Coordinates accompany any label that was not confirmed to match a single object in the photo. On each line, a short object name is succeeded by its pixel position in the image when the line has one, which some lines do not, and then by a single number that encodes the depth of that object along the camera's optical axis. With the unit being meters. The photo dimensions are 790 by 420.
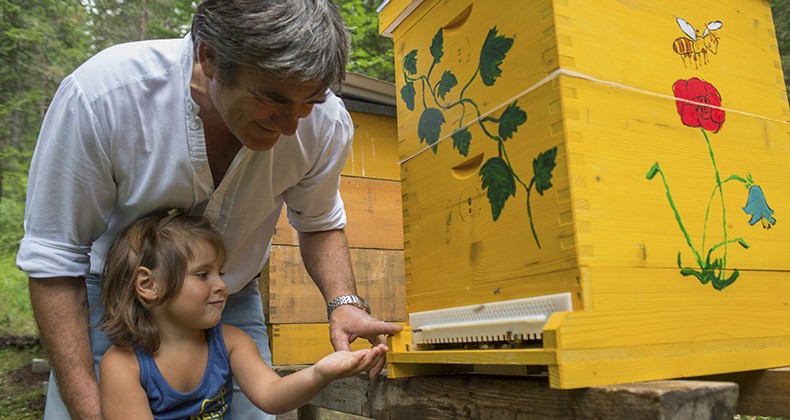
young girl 1.61
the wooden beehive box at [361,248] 3.44
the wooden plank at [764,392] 1.48
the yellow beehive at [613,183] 1.31
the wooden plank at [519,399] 1.10
